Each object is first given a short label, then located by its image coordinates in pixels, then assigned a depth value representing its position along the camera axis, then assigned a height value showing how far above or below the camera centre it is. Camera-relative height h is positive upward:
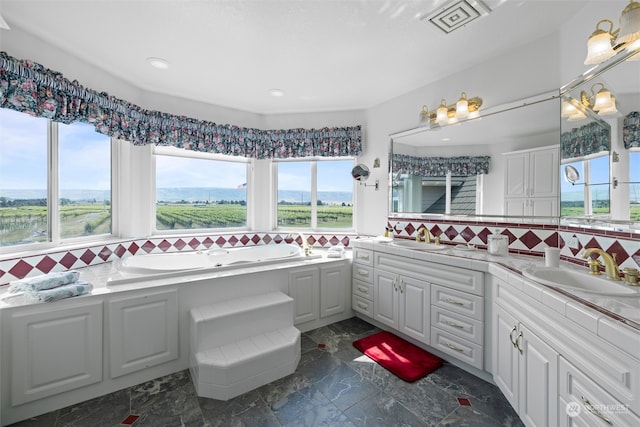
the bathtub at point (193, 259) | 2.11 -0.50
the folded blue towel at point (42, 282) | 1.67 -0.47
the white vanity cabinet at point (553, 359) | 0.90 -0.61
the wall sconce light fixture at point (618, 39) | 1.26 +0.88
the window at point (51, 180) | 2.03 +0.25
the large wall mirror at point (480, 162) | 2.01 +0.46
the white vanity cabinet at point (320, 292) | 2.59 -0.82
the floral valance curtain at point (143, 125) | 1.83 +0.87
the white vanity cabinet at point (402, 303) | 2.25 -0.82
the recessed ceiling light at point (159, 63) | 2.33 +1.30
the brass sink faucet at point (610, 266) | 1.37 -0.27
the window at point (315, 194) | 3.63 +0.24
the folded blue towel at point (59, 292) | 1.62 -0.52
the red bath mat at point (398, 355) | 2.02 -1.19
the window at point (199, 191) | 3.24 +0.25
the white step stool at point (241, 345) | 1.76 -0.98
